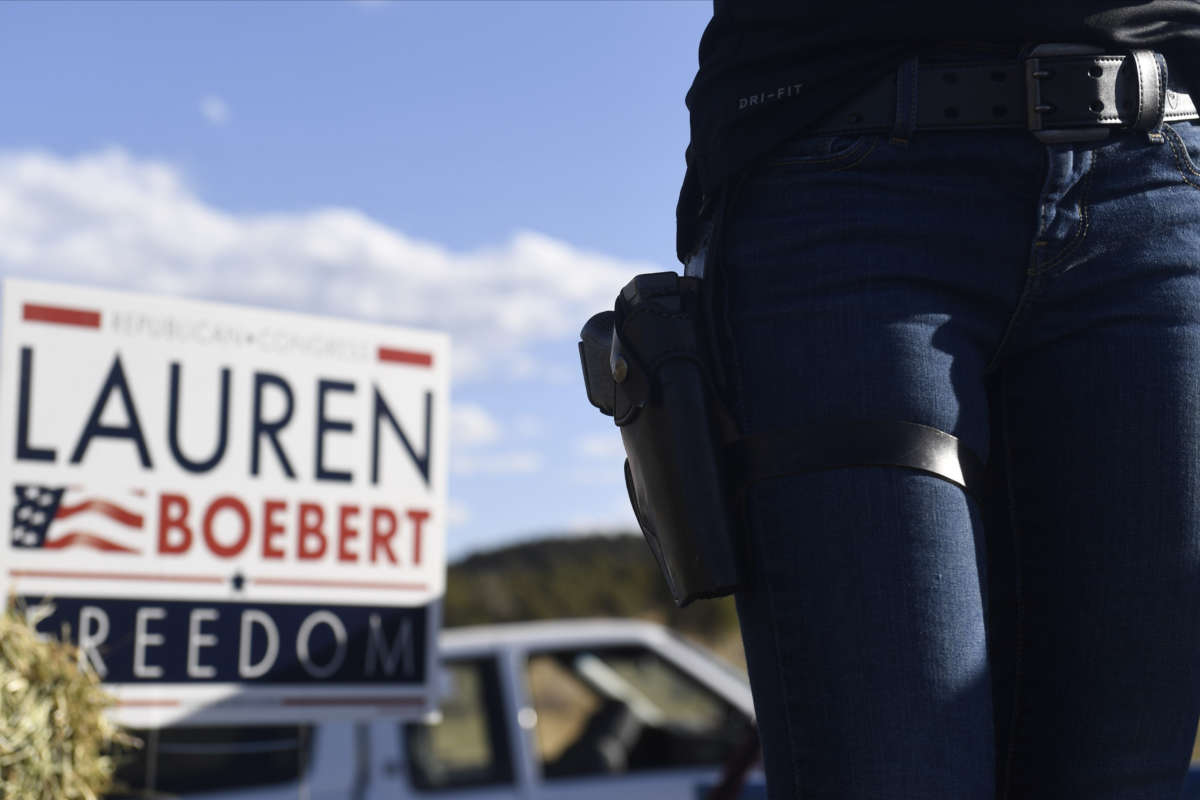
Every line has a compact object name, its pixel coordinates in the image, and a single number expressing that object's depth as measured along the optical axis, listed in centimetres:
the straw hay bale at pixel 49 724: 294
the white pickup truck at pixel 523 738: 545
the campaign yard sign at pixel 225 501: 360
